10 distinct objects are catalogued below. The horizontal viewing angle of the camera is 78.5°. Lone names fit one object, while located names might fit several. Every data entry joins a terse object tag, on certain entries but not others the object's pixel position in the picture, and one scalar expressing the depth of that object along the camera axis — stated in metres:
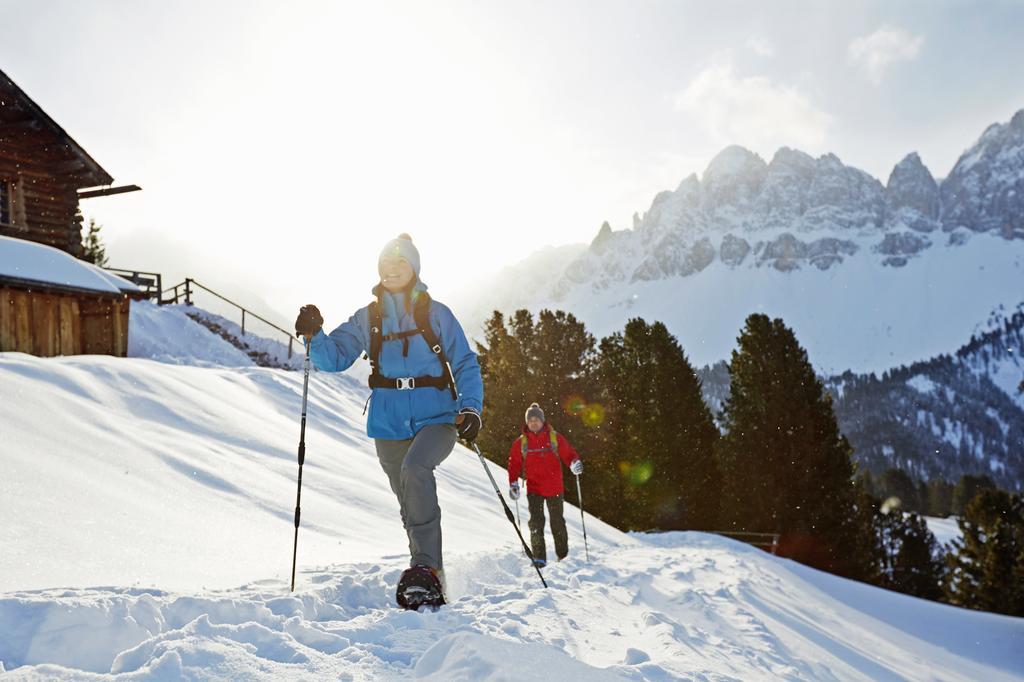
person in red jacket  9.12
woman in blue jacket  4.49
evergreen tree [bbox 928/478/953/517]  109.12
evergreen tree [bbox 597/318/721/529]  29.53
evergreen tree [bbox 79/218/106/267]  44.62
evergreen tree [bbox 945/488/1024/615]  29.53
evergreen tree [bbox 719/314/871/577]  25.78
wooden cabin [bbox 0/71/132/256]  18.98
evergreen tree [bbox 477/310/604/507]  24.39
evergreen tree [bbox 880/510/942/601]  45.06
